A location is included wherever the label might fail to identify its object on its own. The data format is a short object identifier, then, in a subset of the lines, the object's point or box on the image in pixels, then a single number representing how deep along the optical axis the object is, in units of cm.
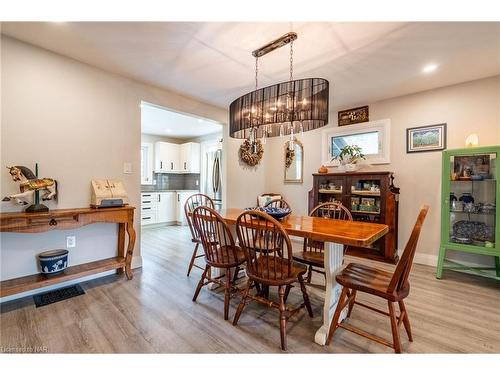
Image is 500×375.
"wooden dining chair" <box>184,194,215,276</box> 242
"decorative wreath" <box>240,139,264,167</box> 441
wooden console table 196
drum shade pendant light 178
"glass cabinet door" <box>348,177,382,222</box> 342
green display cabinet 256
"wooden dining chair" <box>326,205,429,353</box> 136
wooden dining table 149
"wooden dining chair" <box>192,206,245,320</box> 193
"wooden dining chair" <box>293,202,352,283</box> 205
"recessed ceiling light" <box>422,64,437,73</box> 250
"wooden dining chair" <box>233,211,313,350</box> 153
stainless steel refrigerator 540
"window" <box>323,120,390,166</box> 355
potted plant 364
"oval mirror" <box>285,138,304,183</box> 445
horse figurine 205
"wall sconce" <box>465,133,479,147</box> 271
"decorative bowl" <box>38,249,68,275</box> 220
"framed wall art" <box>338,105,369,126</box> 373
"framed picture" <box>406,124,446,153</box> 309
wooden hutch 323
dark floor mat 214
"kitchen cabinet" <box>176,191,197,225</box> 604
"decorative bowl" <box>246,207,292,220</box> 209
